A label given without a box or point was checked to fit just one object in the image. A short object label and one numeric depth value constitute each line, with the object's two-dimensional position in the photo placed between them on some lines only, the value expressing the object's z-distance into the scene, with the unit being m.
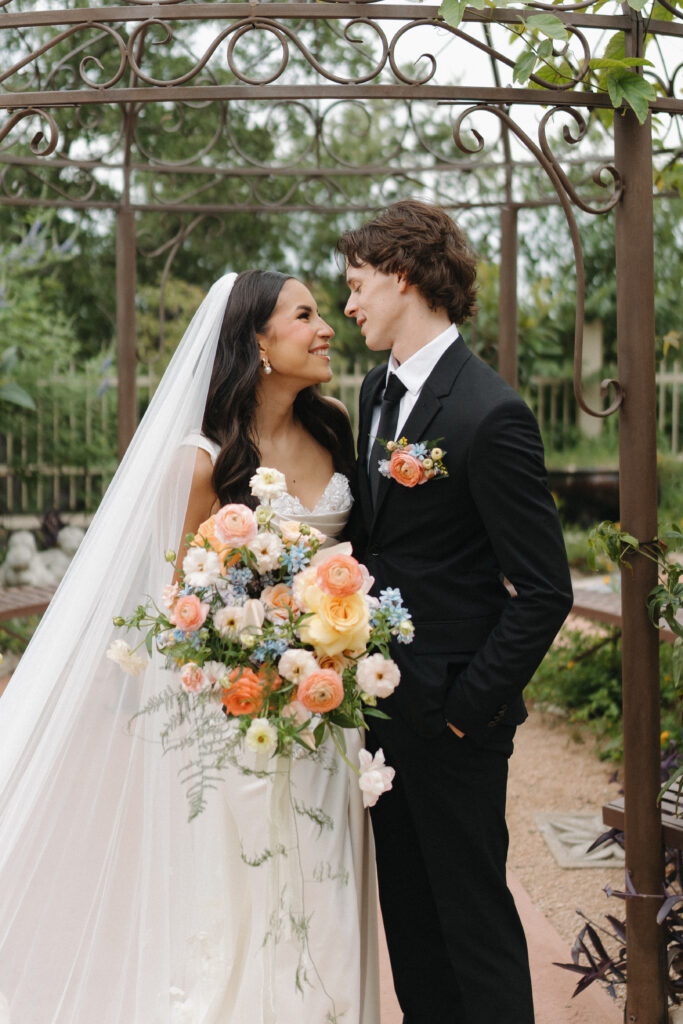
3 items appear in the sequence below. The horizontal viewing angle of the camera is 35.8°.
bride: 2.53
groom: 2.39
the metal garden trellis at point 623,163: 2.49
